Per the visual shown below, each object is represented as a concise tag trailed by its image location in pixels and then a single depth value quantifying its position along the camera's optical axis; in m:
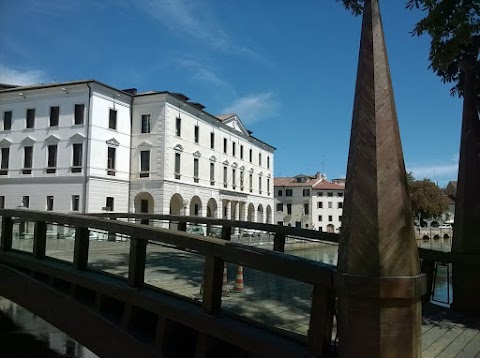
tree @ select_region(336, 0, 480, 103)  7.14
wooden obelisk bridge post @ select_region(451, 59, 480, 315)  6.36
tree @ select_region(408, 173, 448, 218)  78.00
